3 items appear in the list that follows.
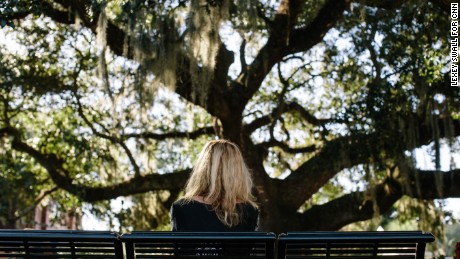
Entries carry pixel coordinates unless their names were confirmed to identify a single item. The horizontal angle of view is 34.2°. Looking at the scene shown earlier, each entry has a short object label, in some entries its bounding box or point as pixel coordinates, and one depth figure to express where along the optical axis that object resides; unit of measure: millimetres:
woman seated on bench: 3369
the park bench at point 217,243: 2734
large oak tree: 10711
